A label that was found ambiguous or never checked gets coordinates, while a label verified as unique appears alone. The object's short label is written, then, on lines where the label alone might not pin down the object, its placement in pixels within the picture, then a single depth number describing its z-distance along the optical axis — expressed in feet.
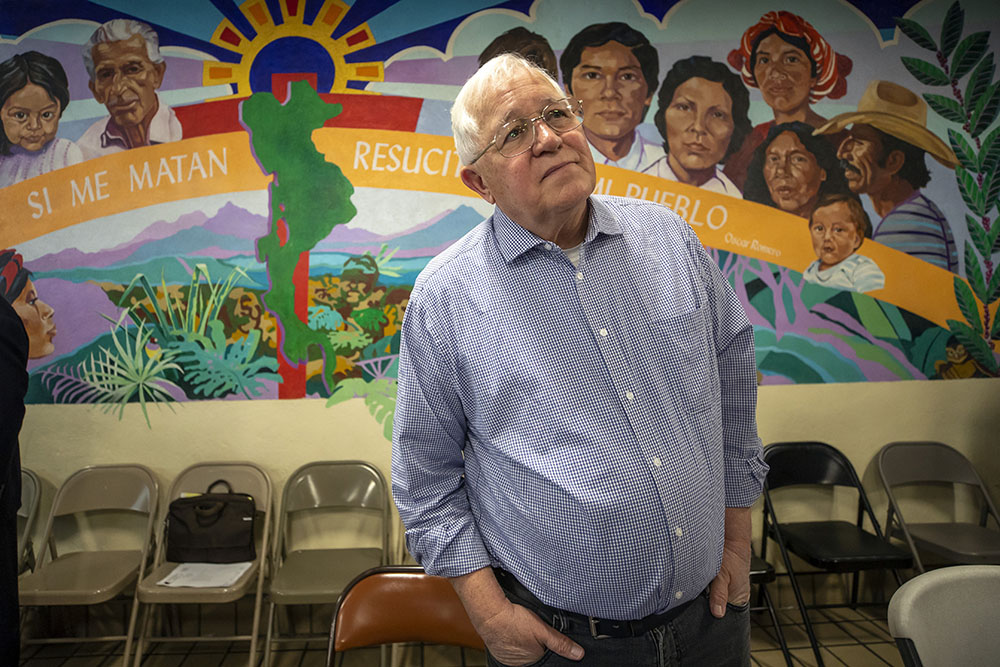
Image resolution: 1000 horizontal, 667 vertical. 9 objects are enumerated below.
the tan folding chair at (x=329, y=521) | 9.21
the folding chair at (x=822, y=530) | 8.83
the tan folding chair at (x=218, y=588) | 8.32
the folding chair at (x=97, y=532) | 8.86
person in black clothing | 6.16
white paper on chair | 8.53
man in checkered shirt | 3.82
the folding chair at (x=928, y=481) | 9.59
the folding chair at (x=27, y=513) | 9.78
